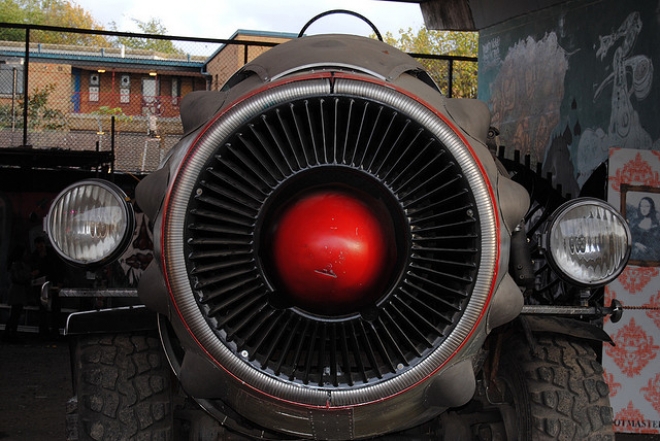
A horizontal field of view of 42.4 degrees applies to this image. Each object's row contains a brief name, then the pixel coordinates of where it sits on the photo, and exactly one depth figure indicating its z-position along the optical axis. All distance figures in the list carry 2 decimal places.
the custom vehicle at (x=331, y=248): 2.36
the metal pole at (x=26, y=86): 12.33
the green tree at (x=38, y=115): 16.48
